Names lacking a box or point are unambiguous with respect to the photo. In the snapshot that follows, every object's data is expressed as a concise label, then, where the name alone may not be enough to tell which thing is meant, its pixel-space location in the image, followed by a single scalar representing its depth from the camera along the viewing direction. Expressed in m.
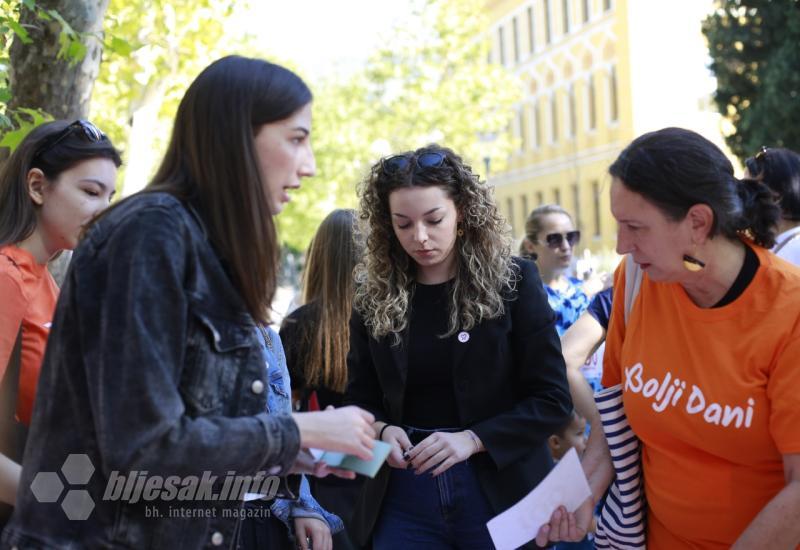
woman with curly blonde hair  3.42
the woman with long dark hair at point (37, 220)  2.77
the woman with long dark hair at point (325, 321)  4.80
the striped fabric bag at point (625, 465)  3.00
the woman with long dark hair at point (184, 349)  1.88
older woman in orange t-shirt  2.57
